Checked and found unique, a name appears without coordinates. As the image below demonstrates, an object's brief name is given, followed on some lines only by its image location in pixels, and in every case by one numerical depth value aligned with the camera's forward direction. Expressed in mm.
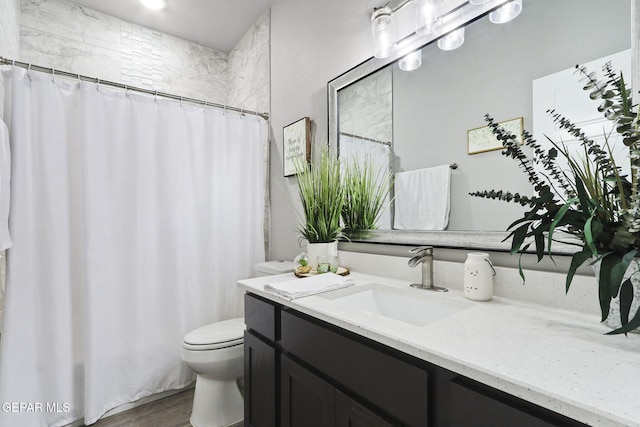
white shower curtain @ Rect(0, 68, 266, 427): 1554
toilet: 1607
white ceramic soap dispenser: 991
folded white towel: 1125
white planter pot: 1530
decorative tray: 1479
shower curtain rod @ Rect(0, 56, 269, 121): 1546
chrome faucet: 1166
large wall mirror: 908
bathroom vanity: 510
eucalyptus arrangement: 625
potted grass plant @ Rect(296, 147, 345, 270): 1576
